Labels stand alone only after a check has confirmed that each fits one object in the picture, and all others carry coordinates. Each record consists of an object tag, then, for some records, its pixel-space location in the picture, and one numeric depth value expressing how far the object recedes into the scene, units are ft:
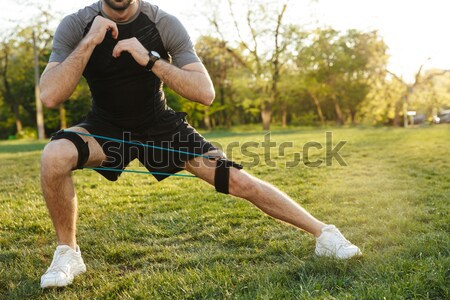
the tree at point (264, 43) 110.73
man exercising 9.99
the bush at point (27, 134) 122.68
